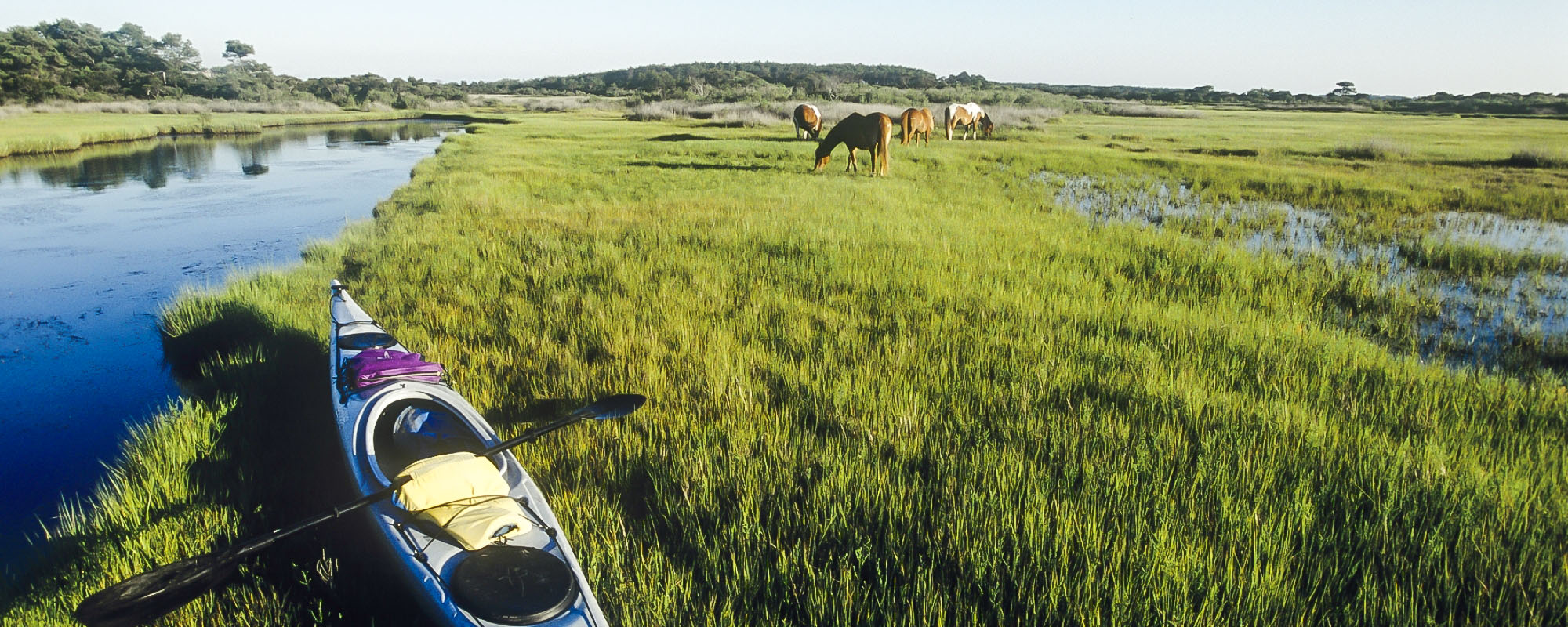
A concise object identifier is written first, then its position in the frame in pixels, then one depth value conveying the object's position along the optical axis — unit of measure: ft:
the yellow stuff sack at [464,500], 9.22
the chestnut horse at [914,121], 79.00
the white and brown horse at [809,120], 88.89
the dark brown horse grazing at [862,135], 51.03
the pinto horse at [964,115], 95.76
